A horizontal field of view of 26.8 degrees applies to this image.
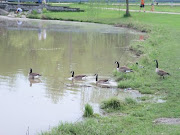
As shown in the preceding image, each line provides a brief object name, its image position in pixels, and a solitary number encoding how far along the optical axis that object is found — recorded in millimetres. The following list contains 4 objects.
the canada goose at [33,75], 16619
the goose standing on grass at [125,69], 16703
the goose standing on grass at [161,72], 15680
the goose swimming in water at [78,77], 16359
